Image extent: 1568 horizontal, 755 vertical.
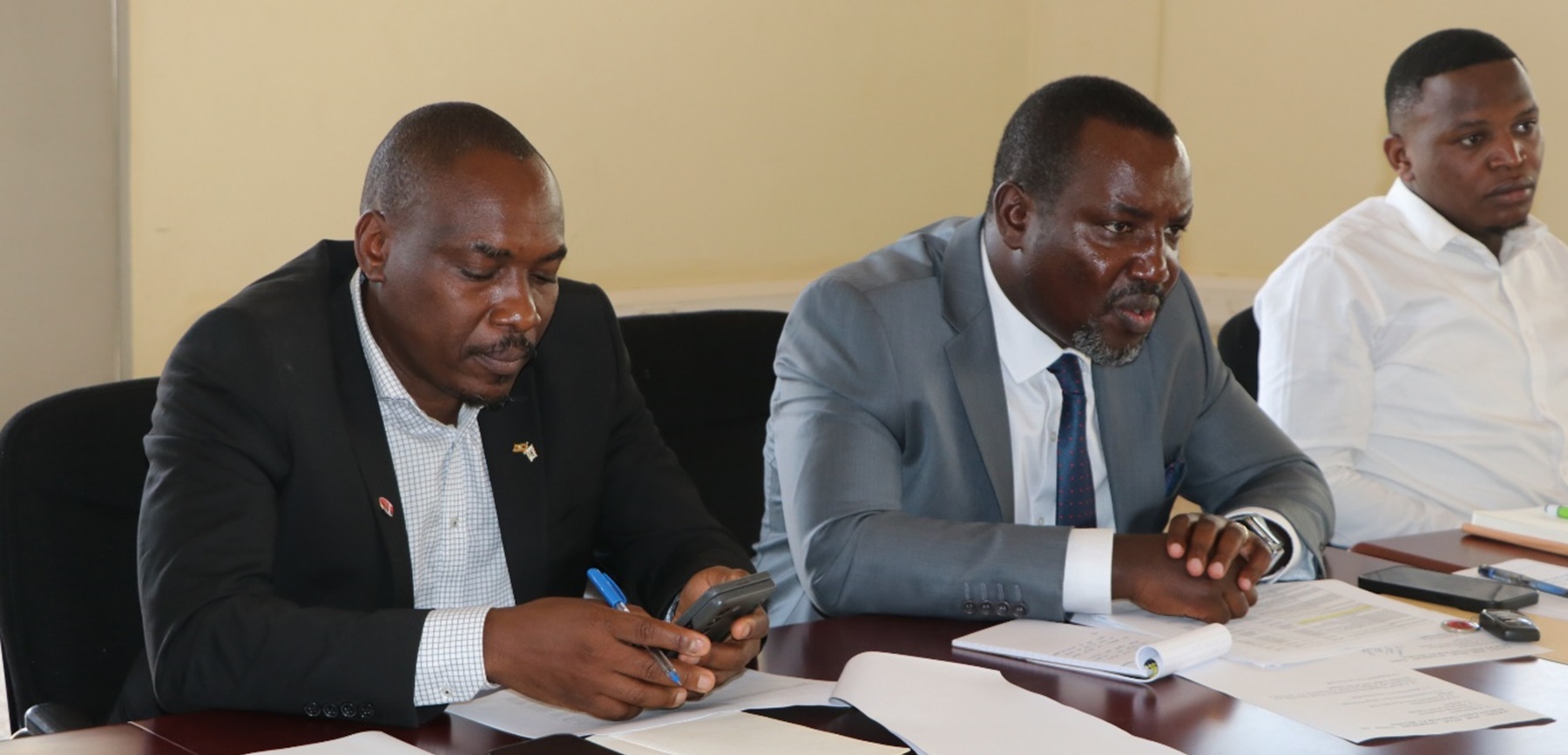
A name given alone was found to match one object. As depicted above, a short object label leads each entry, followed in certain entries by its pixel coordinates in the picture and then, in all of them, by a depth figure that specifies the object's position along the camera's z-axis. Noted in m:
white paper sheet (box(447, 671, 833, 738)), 2.55
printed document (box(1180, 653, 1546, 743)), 2.57
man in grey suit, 2.90
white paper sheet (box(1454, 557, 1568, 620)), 2.86
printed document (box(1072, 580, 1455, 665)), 2.72
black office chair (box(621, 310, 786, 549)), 3.21
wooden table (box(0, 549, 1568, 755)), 2.51
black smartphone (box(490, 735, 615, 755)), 2.47
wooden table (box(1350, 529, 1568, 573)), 3.01
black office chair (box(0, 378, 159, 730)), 2.76
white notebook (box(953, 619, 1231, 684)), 2.66
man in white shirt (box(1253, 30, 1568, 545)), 3.50
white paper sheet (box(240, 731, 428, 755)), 2.48
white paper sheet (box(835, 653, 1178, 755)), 2.51
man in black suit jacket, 2.57
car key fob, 2.76
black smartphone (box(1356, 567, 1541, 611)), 2.84
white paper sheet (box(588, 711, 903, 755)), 2.48
